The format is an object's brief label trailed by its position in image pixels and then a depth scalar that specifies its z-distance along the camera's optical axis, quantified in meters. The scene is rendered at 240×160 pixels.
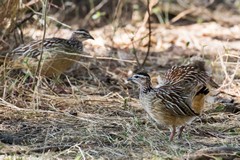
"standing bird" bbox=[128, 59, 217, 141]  14.05
